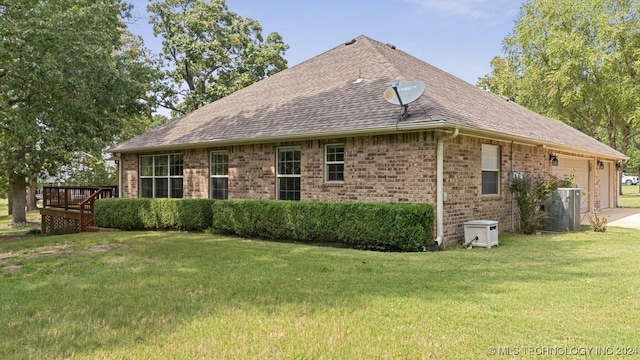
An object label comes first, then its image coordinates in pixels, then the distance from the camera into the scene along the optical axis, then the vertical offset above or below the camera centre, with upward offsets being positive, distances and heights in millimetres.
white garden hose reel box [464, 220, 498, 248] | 9938 -1143
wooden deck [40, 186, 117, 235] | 16716 -1047
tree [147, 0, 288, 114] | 28797 +8256
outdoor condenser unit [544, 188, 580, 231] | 12664 -811
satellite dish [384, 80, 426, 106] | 9680 +1893
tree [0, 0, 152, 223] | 10211 +2454
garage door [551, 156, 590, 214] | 16750 +393
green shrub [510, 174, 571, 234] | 12461 -462
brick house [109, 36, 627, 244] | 10086 +979
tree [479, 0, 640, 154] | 27281 +7526
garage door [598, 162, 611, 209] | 22250 -217
